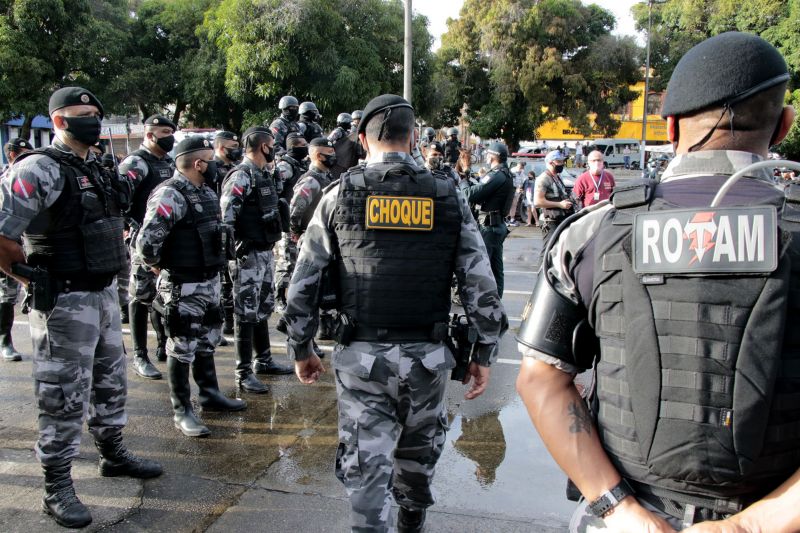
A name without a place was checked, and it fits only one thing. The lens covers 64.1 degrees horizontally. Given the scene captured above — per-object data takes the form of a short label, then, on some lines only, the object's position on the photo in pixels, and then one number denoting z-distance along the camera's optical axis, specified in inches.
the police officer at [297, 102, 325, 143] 374.6
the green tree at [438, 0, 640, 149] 1187.3
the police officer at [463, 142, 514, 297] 311.7
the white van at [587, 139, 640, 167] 1641.0
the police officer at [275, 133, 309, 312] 251.8
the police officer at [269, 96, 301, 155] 352.2
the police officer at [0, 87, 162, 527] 130.6
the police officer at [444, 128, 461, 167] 526.6
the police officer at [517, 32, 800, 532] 53.7
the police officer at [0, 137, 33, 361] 233.0
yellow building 1755.7
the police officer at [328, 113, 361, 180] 340.8
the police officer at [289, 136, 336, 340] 231.5
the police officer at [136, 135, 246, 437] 173.3
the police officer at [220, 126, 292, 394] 209.0
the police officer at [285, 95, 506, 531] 109.1
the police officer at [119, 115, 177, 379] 219.5
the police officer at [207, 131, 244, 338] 261.4
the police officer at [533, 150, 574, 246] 348.8
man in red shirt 358.9
